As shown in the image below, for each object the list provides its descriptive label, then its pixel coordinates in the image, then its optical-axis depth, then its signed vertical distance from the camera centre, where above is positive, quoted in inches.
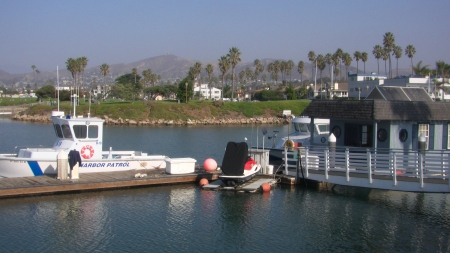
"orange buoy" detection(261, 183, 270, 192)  822.5 -114.6
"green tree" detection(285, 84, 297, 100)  4261.8 +229.7
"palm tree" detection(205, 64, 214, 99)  4964.6 +524.0
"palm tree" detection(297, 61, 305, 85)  6082.7 +667.1
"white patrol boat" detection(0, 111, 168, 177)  831.1 -66.8
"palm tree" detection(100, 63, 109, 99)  4503.0 +469.8
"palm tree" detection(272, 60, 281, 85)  6264.3 +689.0
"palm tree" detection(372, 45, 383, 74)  4493.1 +628.1
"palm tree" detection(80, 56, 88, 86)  3960.4 +459.4
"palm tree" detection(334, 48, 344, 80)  4933.6 +676.8
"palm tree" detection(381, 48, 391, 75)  4404.0 +594.2
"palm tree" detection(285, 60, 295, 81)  6298.7 +694.2
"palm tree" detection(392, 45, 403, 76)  4360.2 +618.3
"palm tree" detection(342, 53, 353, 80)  4911.4 +623.4
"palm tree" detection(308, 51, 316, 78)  5322.8 +698.2
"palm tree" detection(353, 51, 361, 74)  4928.6 +657.1
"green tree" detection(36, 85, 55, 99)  4815.5 +263.3
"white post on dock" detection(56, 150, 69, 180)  791.1 -75.9
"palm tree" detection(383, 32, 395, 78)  4252.5 +693.5
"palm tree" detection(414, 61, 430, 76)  2465.6 +261.6
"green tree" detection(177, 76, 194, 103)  3666.3 +212.8
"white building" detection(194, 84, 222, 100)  6167.8 +349.7
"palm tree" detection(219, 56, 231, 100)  4151.1 +472.4
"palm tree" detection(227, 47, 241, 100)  4160.9 +550.2
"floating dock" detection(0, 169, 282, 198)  749.3 -104.4
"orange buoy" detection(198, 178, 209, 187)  854.0 -110.9
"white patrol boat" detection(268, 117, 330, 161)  986.5 -36.1
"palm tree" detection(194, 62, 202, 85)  4817.4 +513.2
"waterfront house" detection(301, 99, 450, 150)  799.1 -1.8
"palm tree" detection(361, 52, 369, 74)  4904.0 +644.6
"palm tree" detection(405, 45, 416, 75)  4330.7 +618.0
